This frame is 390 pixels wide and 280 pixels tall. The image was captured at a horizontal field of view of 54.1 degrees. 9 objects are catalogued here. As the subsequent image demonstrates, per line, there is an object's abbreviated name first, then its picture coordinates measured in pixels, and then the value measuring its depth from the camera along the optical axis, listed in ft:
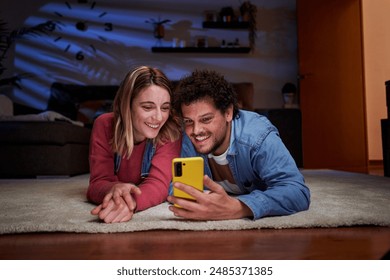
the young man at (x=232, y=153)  3.03
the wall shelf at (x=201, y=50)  14.62
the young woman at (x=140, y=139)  4.02
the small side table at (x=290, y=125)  11.09
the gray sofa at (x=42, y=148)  8.67
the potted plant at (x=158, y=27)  14.69
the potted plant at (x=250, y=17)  14.76
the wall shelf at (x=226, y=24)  14.58
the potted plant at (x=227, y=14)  14.57
